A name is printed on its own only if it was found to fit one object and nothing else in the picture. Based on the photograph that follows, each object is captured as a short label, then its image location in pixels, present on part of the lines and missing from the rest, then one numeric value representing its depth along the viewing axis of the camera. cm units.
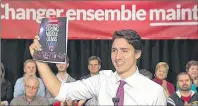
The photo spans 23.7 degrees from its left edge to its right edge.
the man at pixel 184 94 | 521
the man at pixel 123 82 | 222
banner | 632
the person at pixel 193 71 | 590
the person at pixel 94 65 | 600
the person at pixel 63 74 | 595
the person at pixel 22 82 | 583
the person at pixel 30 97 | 547
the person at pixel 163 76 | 589
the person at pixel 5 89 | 598
